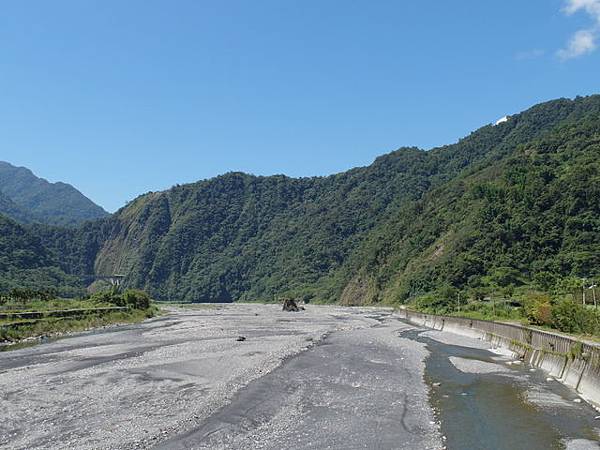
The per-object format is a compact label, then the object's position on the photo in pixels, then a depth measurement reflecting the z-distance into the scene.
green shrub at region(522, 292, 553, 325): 39.88
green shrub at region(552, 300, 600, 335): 33.03
